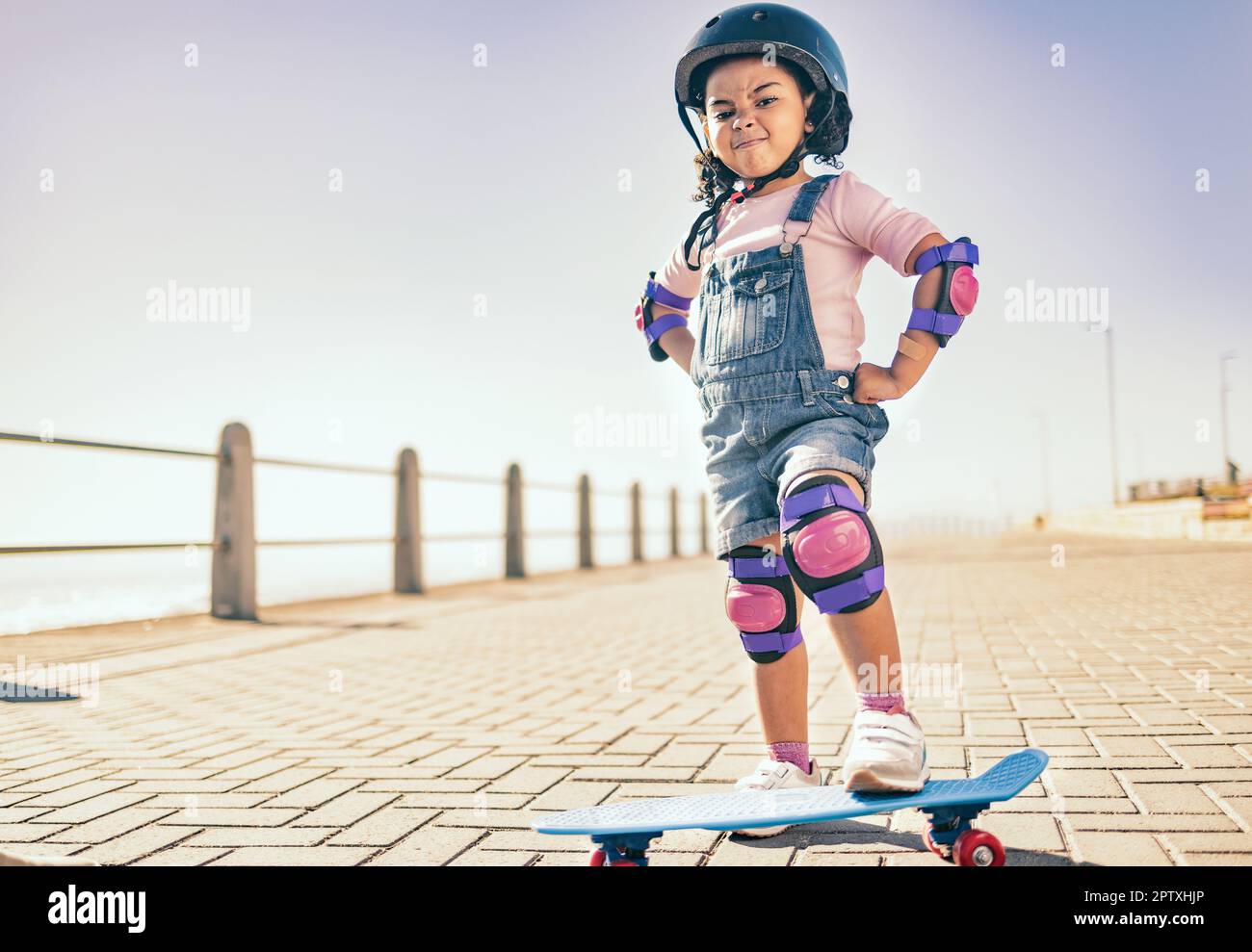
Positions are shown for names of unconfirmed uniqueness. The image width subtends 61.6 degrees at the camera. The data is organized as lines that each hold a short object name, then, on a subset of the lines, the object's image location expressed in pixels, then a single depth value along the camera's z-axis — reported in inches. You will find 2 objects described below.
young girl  97.7
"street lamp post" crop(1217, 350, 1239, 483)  1323.8
